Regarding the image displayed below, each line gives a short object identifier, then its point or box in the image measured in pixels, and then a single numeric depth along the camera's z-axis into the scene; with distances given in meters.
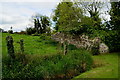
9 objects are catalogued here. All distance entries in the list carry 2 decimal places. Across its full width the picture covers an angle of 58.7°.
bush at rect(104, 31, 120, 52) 7.68
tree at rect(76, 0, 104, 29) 11.82
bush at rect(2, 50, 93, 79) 4.87
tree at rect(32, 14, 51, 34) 14.63
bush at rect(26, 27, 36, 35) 16.48
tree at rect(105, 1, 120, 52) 7.01
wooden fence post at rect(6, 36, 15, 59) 5.38
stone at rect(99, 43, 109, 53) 8.05
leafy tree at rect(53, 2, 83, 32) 9.61
